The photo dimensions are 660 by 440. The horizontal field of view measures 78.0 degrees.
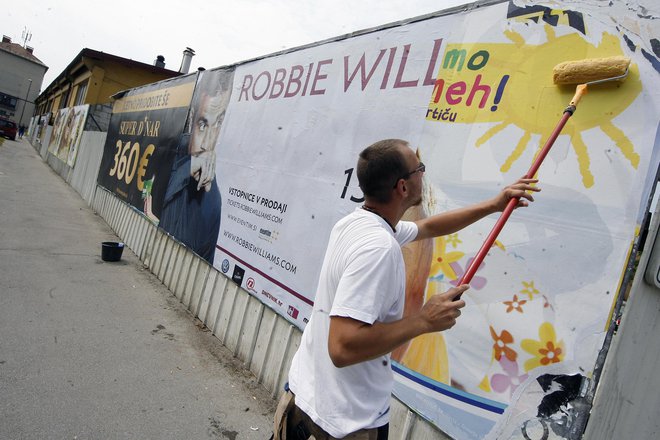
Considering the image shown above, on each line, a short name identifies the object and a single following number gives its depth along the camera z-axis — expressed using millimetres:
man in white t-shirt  1416
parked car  34219
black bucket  7074
